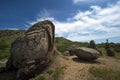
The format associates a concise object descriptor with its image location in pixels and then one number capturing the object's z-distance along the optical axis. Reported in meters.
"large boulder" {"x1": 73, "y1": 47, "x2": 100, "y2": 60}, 8.19
